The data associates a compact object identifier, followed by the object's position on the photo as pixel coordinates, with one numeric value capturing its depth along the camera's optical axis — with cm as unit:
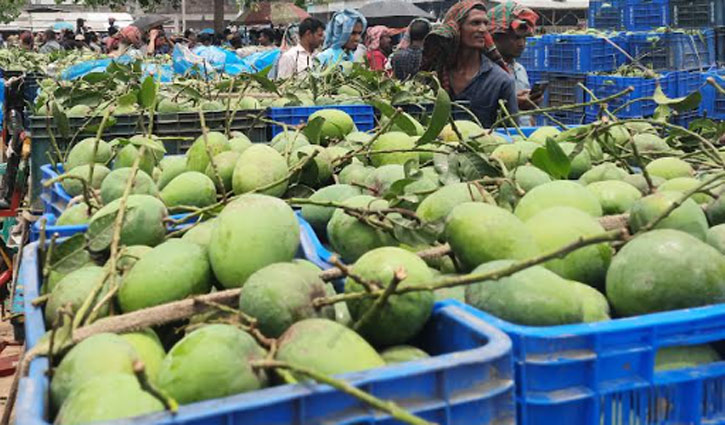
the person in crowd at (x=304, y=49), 650
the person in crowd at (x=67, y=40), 1732
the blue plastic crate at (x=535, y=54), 930
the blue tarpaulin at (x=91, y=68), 713
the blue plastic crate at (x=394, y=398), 95
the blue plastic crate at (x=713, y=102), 656
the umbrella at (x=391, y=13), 1434
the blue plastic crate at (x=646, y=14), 917
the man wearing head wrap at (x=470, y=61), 425
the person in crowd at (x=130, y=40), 1038
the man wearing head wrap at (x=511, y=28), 518
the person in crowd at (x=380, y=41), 906
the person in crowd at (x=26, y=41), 1623
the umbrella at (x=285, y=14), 2180
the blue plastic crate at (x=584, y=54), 845
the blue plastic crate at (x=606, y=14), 1000
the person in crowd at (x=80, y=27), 2151
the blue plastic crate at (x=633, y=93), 685
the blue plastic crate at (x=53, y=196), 250
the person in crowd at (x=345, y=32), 711
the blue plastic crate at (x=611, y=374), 113
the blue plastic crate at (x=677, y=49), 808
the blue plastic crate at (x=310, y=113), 356
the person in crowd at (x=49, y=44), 1495
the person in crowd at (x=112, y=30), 2037
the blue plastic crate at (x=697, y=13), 838
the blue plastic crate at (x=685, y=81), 732
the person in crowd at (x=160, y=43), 1260
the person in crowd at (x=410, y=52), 641
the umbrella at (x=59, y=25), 3243
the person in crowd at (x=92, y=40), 1991
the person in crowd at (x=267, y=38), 1486
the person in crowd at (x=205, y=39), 1820
